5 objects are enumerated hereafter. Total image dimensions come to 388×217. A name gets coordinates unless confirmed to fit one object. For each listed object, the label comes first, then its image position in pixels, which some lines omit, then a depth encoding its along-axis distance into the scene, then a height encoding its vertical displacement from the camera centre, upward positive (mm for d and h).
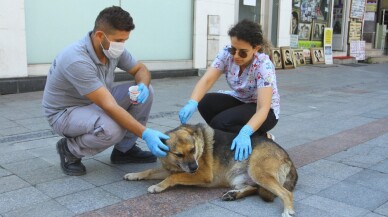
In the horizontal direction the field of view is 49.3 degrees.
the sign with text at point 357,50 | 18578 -480
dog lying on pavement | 3379 -1067
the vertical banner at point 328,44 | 17047 -238
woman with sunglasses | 3785 -544
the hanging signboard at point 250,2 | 13670 +1133
